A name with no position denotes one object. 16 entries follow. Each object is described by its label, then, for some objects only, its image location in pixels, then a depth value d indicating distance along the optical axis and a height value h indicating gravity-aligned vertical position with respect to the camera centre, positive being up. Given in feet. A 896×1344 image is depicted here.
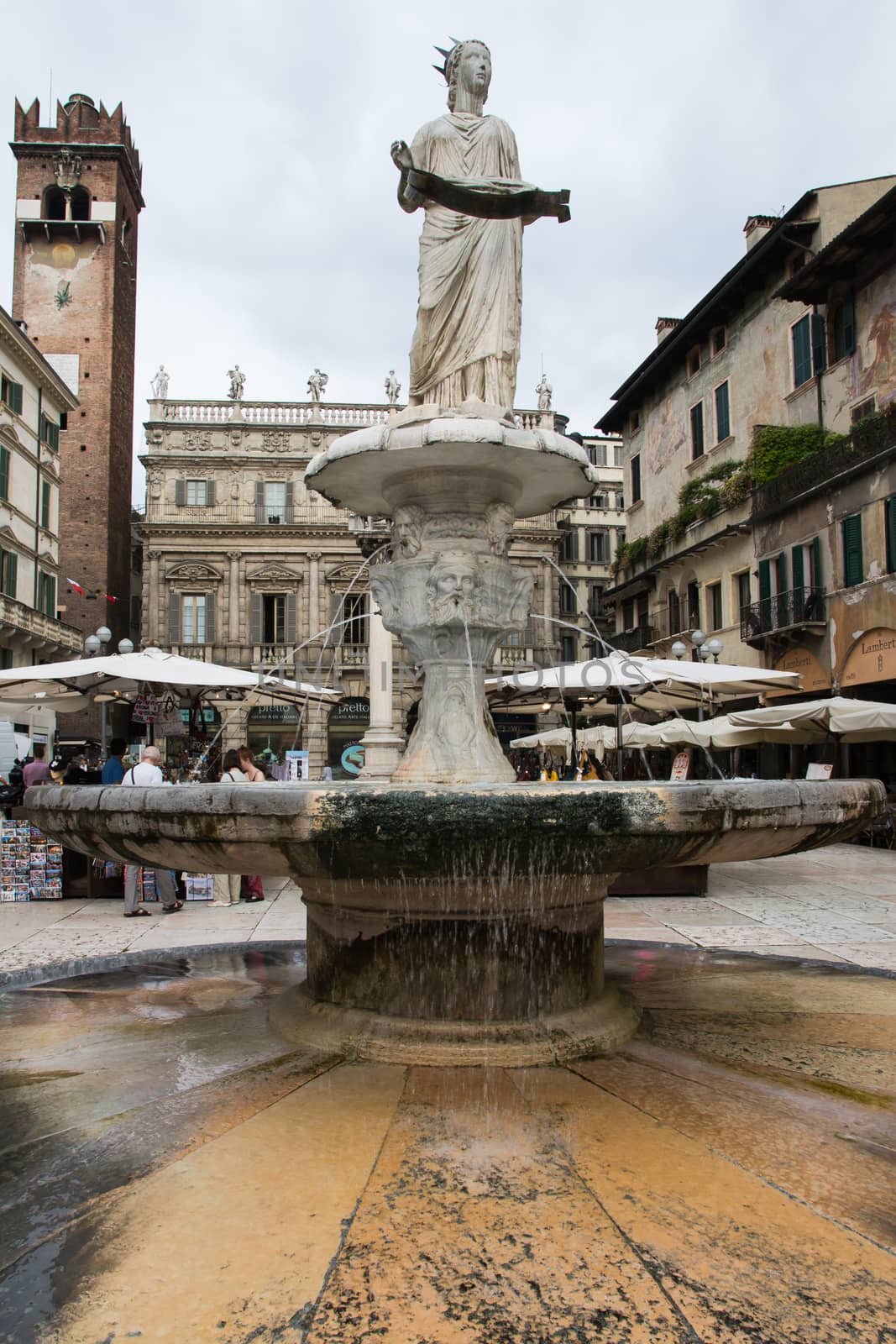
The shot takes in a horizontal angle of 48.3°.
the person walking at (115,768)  37.38 -0.03
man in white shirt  29.71 -3.65
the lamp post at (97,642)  53.16 +6.89
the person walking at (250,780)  34.06 -0.50
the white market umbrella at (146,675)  38.91 +3.72
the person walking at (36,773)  40.65 -0.20
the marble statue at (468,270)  21.02 +10.40
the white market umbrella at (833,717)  47.39 +2.01
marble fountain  7.06 -3.61
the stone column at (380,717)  70.69 +3.90
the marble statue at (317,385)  142.10 +53.91
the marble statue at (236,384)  142.61 +54.33
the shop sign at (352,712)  138.41 +7.16
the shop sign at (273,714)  135.95 +6.95
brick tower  144.25 +70.90
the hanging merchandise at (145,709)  45.62 +2.62
